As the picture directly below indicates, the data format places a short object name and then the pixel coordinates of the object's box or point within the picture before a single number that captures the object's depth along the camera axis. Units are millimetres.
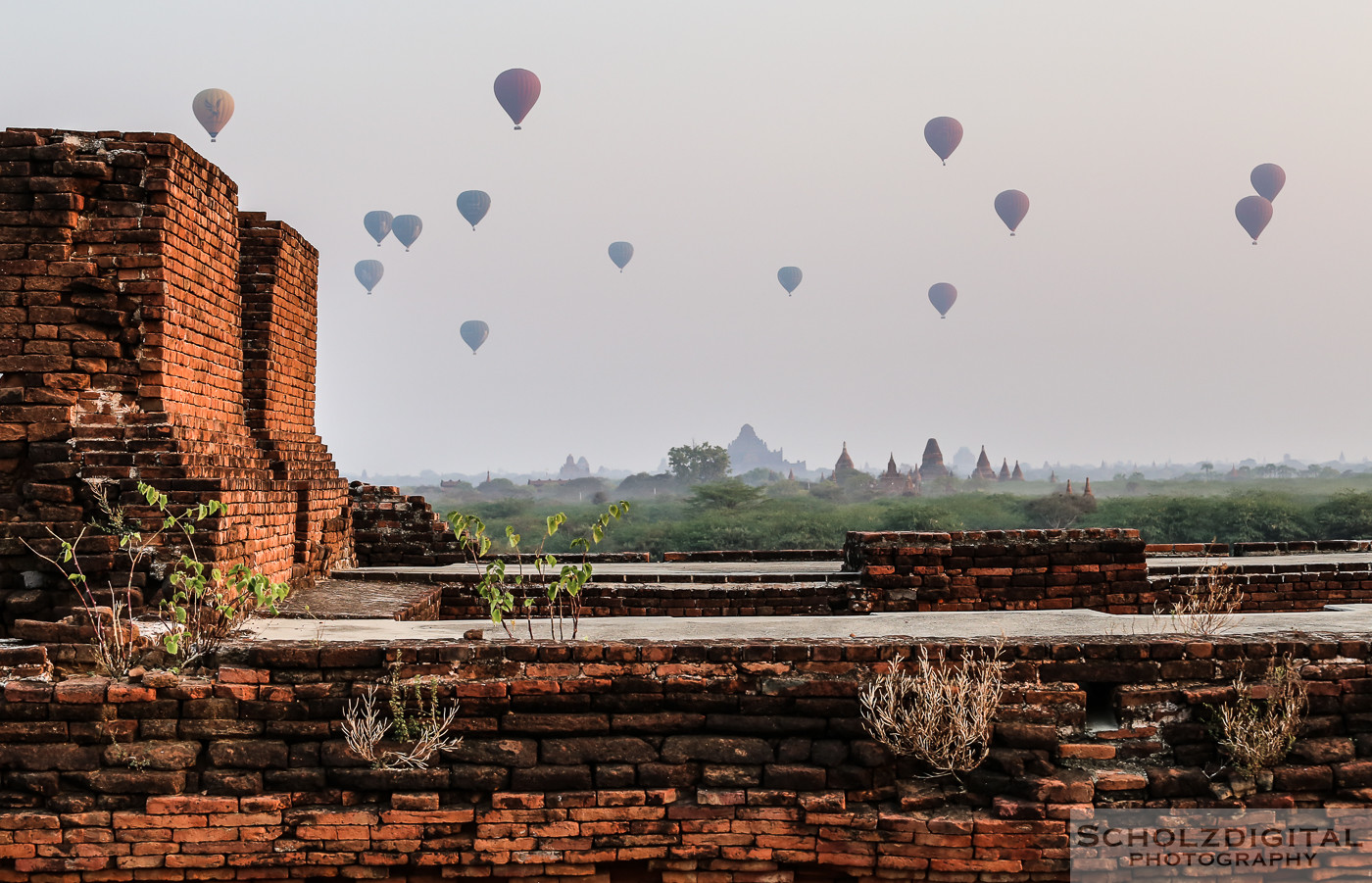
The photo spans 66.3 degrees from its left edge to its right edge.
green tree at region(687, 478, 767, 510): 64125
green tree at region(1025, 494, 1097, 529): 53000
